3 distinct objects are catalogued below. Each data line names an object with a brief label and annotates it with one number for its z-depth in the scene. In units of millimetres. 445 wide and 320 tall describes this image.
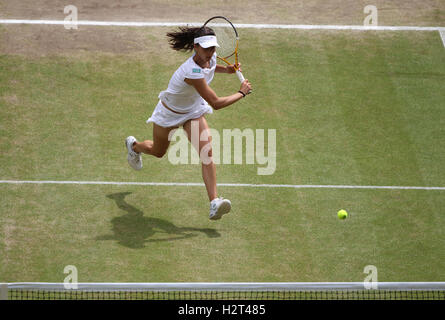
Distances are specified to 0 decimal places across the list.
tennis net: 14289
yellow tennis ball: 18750
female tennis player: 17656
